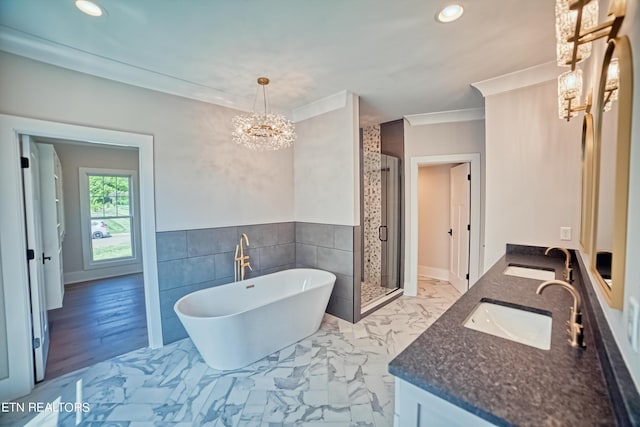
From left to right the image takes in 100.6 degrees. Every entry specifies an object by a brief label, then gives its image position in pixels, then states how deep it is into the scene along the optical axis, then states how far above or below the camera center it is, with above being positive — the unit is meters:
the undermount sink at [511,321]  1.31 -0.63
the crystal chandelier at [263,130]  2.53 +0.72
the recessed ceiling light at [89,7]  1.63 +1.25
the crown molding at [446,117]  3.57 +1.20
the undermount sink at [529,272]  2.01 -0.56
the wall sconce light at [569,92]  1.61 +0.68
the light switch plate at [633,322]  0.67 -0.32
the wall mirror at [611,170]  0.82 +0.11
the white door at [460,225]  3.99 -0.37
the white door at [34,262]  2.11 -0.45
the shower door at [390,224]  4.23 -0.35
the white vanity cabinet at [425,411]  0.79 -0.66
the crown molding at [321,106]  3.08 +1.21
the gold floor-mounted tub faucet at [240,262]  3.20 -0.70
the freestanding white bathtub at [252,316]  2.24 -1.08
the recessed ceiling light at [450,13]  1.68 +1.23
